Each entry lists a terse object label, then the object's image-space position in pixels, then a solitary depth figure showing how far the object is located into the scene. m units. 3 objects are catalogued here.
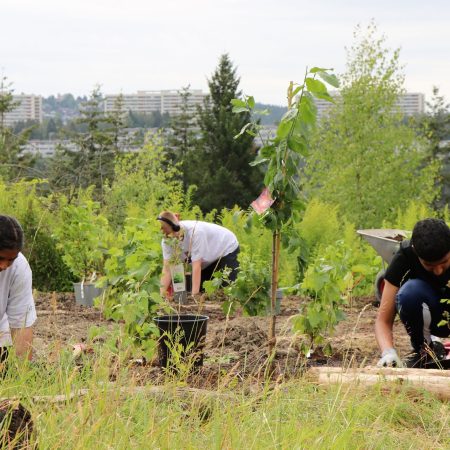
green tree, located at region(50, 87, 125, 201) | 55.61
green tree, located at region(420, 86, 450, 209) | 48.88
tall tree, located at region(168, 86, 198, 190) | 56.28
